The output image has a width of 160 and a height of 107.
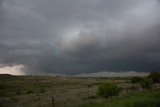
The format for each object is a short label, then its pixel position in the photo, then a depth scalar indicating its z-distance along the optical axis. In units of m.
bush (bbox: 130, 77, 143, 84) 35.26
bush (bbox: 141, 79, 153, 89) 21.22
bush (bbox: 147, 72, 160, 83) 35.23
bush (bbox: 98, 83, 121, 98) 17.28
